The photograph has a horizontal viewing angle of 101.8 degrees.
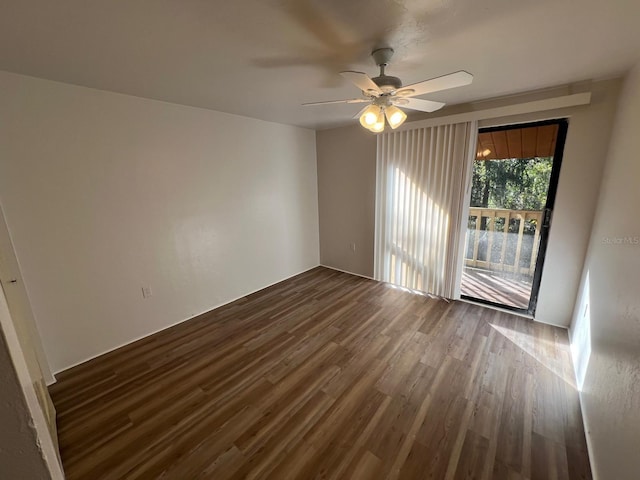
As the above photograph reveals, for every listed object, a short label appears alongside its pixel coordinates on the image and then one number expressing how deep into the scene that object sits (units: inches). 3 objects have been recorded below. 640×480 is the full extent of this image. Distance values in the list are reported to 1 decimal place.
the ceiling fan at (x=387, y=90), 56.8
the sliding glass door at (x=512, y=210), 101.1
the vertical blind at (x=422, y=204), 117.0
